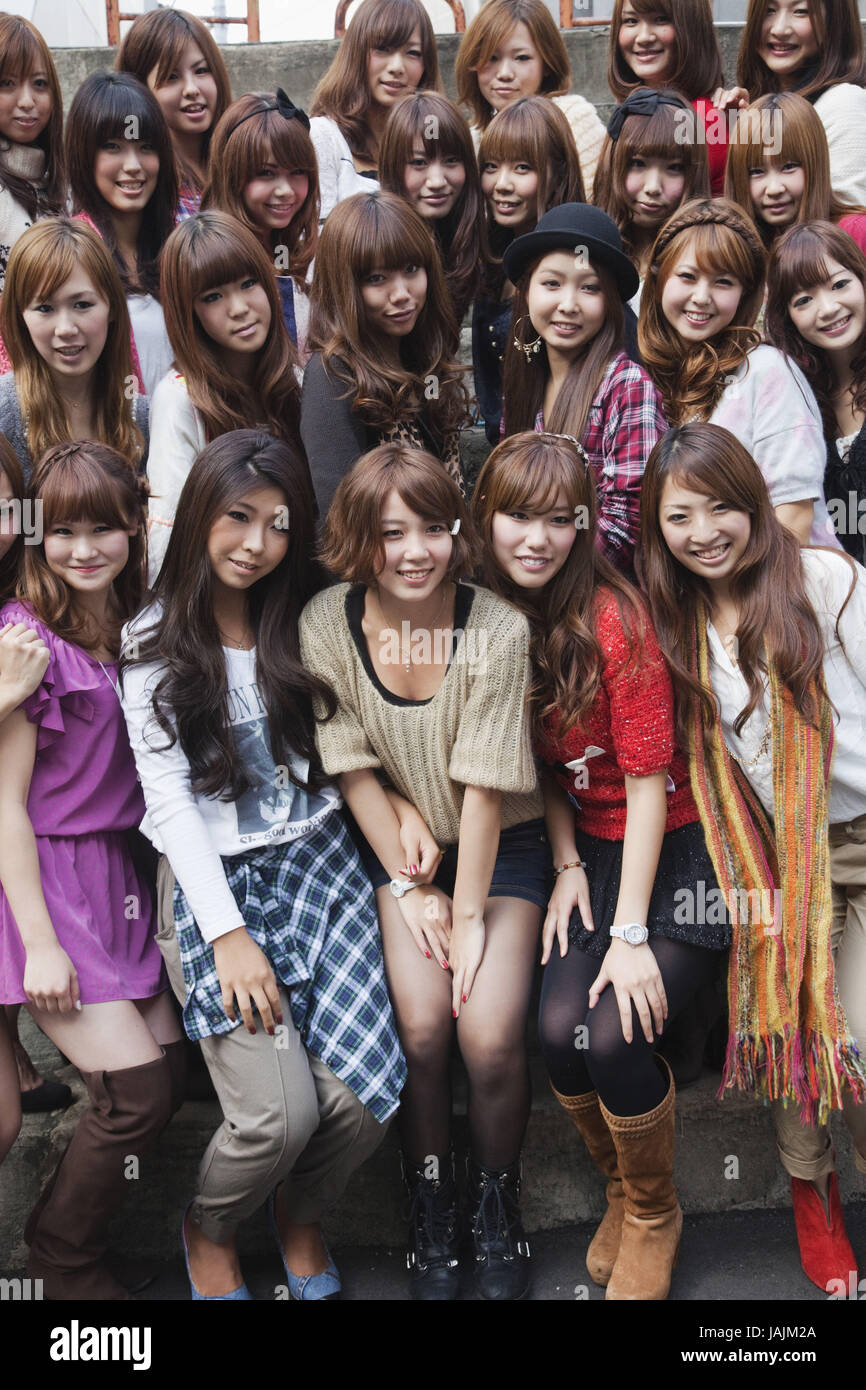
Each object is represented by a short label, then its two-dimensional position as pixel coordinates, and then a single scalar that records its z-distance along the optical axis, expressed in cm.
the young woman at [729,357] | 251
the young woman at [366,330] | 253
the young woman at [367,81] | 334
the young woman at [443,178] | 294
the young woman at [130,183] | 294
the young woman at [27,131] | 305
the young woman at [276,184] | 287
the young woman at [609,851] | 213
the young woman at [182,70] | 328
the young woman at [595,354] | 249
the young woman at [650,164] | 293
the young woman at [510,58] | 341
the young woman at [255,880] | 210
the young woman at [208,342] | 252
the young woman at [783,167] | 292
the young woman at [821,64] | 324
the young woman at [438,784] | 218
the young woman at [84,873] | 209
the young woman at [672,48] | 345
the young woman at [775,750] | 217
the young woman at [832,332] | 262
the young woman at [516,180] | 294
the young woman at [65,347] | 251
